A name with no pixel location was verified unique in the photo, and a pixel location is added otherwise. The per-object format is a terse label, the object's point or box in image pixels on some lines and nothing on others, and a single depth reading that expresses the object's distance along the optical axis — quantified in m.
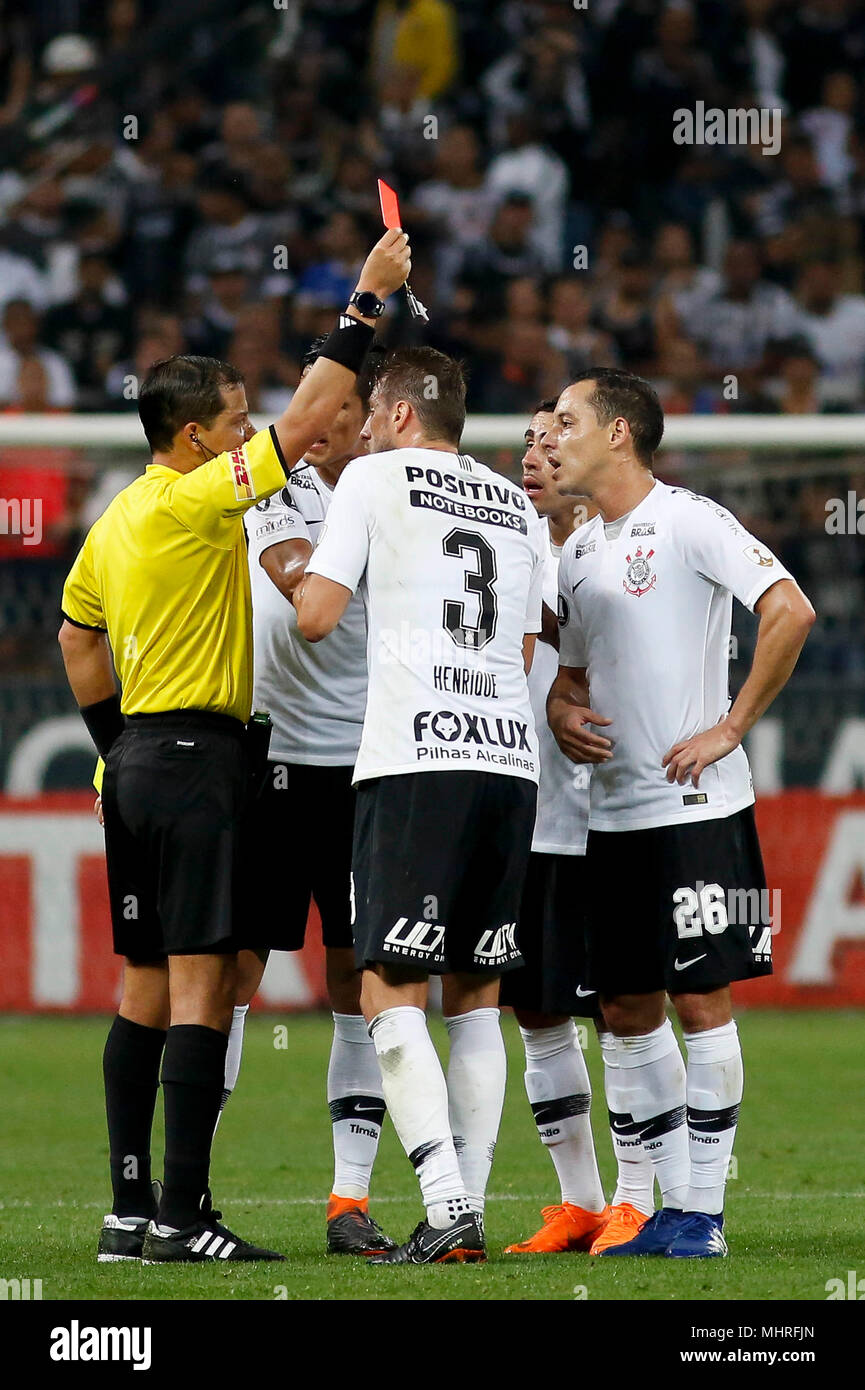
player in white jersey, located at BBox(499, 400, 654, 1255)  9.59
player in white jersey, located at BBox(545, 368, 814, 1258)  8.77
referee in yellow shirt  8.70
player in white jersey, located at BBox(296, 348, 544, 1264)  8.33
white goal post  18.55
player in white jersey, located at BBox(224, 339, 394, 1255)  9.96
